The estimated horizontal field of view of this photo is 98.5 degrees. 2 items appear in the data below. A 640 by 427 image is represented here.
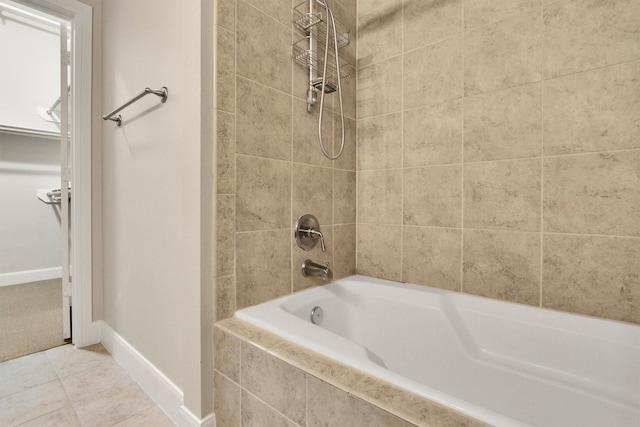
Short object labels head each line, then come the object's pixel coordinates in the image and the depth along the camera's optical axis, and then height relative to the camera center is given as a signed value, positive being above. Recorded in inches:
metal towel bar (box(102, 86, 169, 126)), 43.7 +18.7
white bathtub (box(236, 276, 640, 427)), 32.3 -19.6
